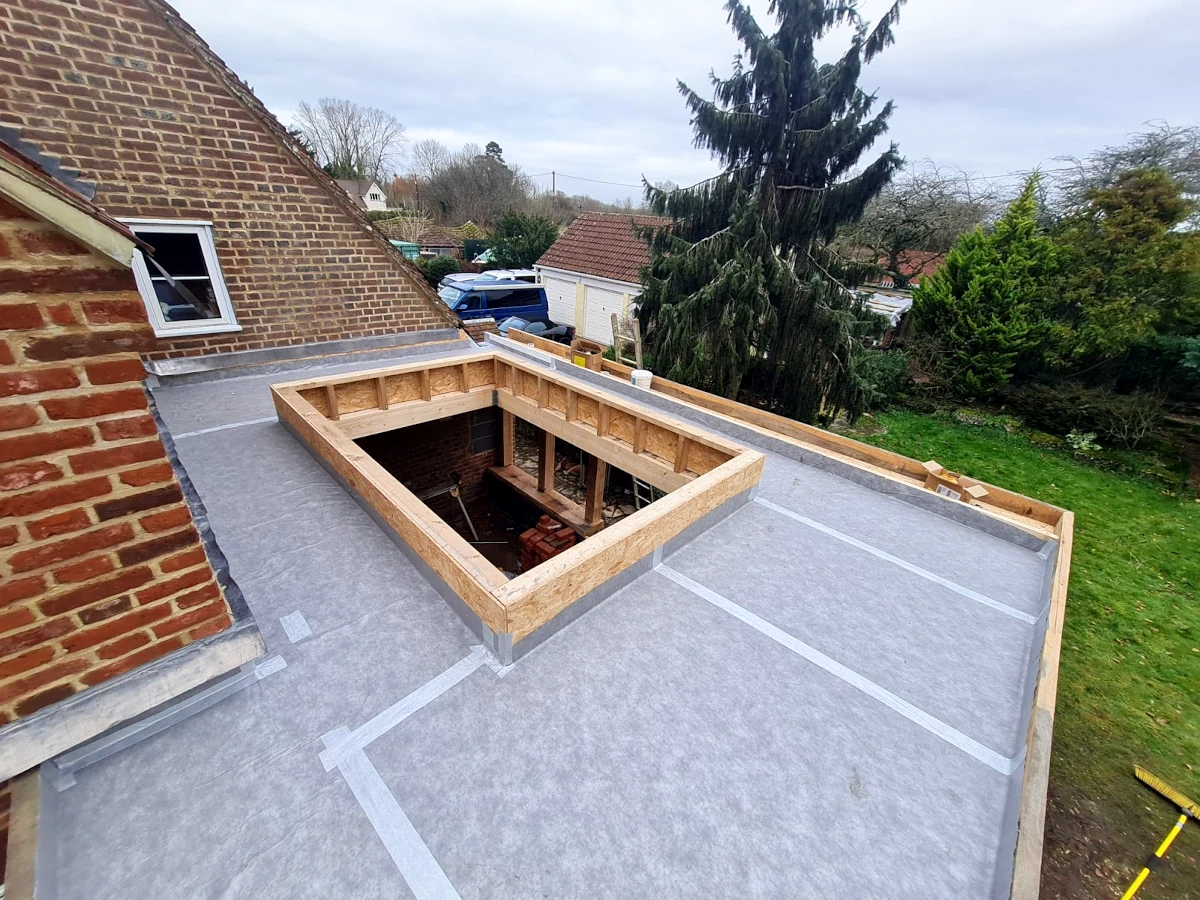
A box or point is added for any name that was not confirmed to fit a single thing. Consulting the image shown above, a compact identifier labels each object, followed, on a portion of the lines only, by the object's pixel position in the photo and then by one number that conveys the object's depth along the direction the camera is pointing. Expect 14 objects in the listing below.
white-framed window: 6.02
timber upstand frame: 2.83
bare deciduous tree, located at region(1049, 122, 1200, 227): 13.55
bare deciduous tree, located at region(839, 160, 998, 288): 19.36
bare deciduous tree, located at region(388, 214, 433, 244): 30.12
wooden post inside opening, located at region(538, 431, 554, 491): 8.47
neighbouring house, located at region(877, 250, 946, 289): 20.89
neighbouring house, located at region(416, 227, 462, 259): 30.06
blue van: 16.25
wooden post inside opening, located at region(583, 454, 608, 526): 7.59
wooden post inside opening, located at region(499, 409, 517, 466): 8.88
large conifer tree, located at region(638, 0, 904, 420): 8.26
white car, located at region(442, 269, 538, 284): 18.06
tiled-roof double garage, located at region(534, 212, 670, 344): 17.25
